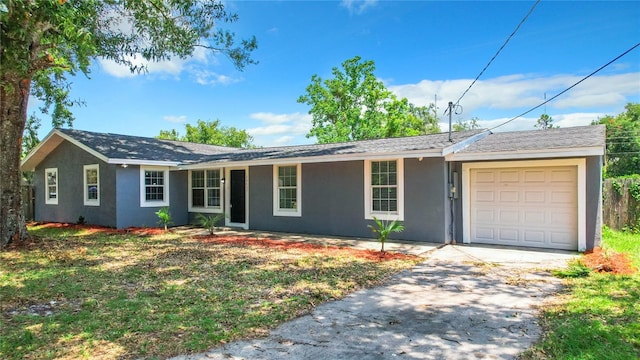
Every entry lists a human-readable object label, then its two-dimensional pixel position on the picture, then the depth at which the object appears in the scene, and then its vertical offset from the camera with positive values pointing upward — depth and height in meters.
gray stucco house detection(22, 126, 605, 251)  8.70 -0.06
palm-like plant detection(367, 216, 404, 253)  10.07 -1.16
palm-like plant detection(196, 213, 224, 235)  11.58 -1.29
